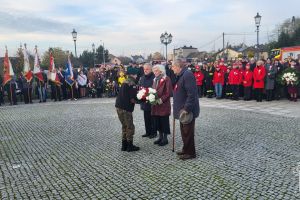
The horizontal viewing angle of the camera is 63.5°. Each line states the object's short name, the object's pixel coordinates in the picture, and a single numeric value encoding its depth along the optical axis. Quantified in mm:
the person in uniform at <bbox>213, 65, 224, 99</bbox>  12611
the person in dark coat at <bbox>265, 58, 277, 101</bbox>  11199
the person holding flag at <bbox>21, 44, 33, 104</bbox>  14550
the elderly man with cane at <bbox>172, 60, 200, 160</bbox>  4965
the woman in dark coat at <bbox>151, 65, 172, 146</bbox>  5917
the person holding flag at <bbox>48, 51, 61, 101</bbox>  14956
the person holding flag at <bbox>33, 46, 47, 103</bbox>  14836
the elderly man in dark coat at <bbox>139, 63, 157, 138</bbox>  6524
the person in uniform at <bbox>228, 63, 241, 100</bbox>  12036
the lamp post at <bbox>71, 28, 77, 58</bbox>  20523
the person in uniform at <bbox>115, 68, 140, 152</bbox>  5662
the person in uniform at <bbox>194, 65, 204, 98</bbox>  13338
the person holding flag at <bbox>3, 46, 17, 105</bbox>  14274
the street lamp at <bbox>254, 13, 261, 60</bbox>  18130
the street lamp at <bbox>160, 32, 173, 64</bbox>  19407
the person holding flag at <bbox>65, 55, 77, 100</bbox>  15111
